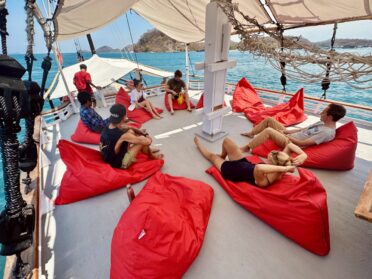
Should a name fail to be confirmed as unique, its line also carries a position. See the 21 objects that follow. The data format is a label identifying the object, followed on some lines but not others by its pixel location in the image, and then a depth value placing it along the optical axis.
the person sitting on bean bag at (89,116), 3.15
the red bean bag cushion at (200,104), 4.87
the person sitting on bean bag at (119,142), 2.33
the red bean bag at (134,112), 4.30
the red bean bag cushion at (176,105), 4.93
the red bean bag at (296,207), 1.60
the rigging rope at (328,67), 1.43
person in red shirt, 5.30
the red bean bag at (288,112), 3.93
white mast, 2.76
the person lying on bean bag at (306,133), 2.44
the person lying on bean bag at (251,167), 1.96
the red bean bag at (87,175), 2.20
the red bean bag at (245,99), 4.55
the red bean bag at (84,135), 3.44
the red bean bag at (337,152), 2.44
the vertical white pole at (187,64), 6.20
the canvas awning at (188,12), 3.17
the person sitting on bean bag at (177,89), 4.79
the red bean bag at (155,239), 1.33
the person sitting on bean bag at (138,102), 4.47
